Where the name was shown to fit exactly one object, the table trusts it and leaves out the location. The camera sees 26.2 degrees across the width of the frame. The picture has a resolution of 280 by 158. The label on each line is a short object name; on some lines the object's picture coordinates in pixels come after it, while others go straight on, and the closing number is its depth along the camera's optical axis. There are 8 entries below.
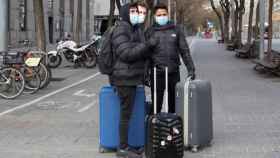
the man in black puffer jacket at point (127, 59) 6.68
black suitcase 6.65
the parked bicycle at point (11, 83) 13.03
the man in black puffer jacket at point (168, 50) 7.49
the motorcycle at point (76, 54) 22.38
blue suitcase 7.08
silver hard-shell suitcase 7.28
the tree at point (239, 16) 38.37
